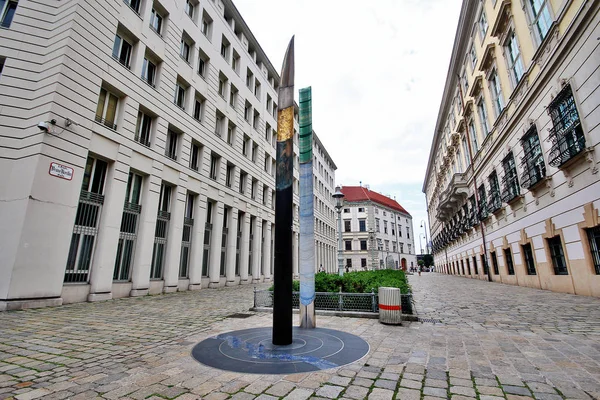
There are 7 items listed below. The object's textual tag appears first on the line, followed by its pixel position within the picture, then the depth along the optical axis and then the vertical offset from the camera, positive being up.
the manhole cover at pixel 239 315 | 8.31 -1.16
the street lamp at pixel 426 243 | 91.12 +8.54
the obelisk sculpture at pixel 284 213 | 5.29 +1.12
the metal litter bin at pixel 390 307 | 6.88 -0.80
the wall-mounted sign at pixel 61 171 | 10.30 +3.56
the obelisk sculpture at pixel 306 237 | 6.63 +0.77
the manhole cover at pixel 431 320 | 7.08 -1.16
